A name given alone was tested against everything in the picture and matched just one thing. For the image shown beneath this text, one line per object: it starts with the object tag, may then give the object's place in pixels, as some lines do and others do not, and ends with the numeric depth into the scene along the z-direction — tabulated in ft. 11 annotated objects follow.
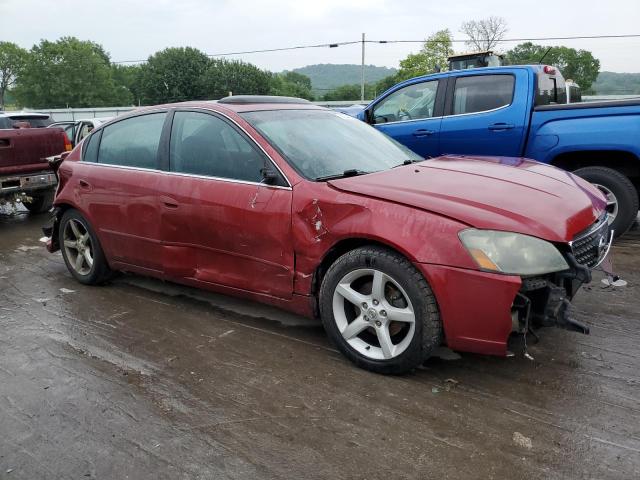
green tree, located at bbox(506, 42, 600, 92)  256.46
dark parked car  25.35
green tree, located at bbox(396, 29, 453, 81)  203.72
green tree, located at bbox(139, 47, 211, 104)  256.73
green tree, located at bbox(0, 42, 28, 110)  312.09
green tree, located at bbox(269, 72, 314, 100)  303.54
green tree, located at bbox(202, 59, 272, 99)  253.85
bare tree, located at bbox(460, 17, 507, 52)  194.08
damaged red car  9.05
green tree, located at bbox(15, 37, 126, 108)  301.02
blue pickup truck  17.66
